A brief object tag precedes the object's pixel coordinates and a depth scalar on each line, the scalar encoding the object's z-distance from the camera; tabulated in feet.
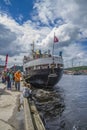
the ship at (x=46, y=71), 42.66
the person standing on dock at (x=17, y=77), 30.74
